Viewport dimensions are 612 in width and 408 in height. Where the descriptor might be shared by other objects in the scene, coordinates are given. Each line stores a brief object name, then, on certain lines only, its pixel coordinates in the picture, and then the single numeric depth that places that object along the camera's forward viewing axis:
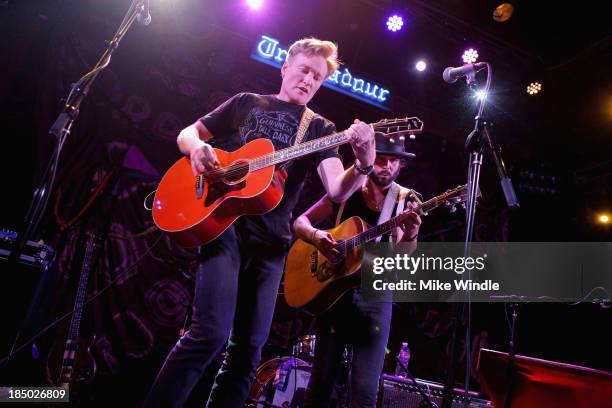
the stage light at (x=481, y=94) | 3.05
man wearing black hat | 3.15
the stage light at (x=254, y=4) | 6.75
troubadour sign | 6.86
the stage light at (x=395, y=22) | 7.09
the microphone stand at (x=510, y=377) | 3.22
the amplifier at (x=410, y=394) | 4.52
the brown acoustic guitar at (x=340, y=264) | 3.53
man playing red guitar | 2.10
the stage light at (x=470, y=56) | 7.46
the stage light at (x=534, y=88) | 7.98
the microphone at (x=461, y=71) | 3.15
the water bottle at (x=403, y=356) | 6.44
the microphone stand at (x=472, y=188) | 2.27
